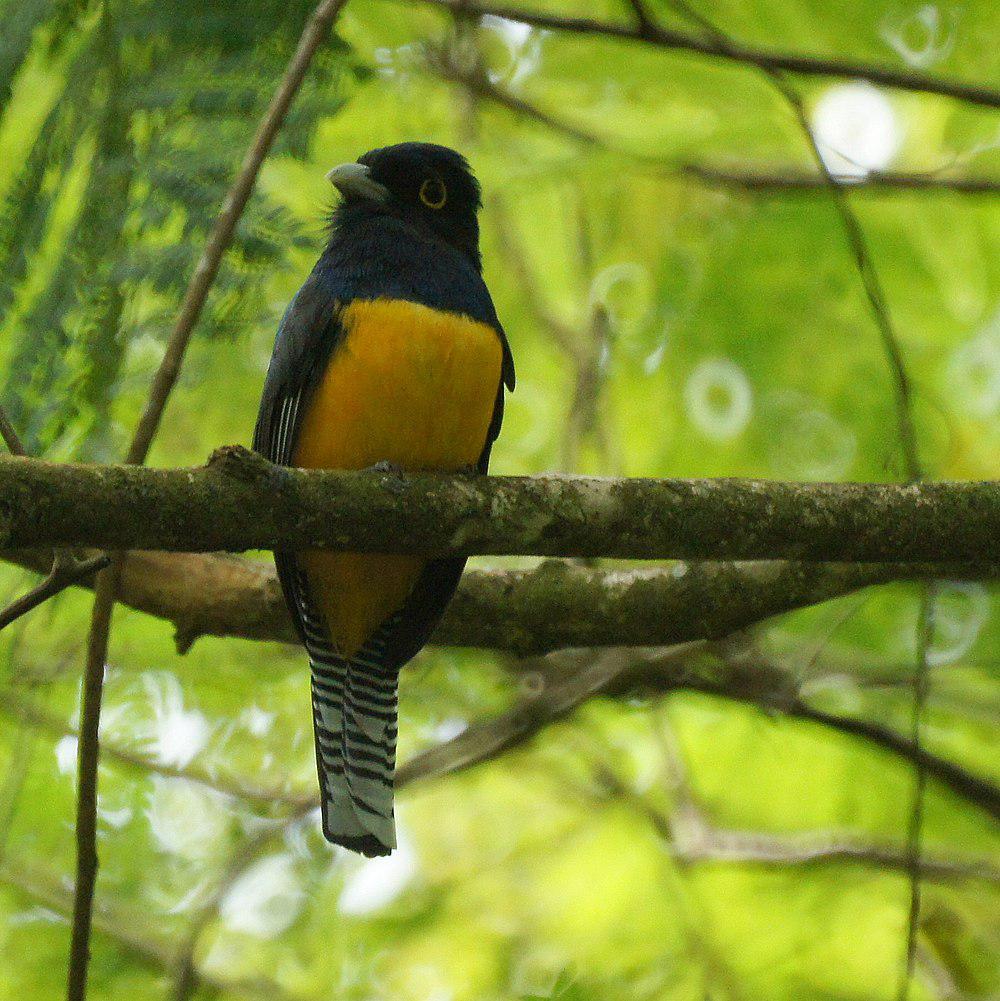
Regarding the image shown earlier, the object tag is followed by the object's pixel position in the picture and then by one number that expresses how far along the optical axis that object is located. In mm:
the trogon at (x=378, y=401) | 7738
